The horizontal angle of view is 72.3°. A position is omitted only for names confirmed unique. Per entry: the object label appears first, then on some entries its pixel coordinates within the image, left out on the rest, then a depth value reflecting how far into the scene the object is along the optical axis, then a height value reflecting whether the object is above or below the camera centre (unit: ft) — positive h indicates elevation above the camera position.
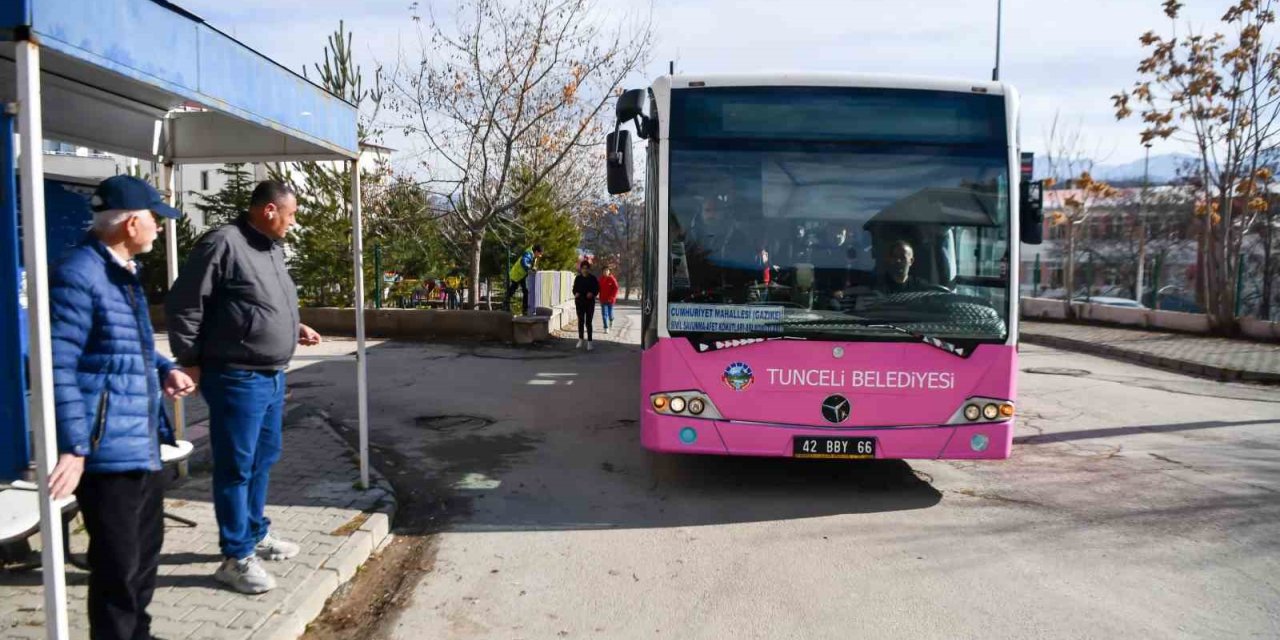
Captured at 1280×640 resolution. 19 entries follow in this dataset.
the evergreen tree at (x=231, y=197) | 63.77 +6.19
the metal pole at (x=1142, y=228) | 137.28 +9.01
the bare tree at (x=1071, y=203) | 79.51 +8.13
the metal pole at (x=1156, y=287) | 79.66 -0.54
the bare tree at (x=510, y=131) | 59.52 +10.51
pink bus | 20.35 +0.25
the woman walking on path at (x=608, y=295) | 68.17 -1.16
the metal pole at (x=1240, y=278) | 67.21 +0.21
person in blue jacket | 10.14 -1.44
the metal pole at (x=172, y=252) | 20.49 +0.68
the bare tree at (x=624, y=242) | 146.30 +7.09
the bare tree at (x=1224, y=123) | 63.52 +11.86
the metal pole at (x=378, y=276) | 59.82 +0.28
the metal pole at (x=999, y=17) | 66.28 +20.34
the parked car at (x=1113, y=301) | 98.09 -2.34
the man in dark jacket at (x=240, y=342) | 13.48 -0.98
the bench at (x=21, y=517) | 13.43 -3.75
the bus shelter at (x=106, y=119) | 9.92 +3.15
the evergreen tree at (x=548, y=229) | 71.77 +5.40
